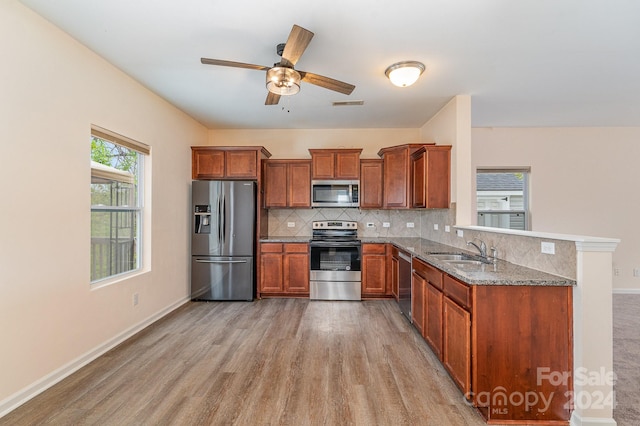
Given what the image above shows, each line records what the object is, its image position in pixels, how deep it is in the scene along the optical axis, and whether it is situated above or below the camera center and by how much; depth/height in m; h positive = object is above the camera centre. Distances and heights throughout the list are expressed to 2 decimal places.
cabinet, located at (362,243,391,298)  4.18 -0.84
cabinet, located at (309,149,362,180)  4.41 +0.81
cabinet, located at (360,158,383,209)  4.46 +0.47
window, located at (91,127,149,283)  2.63 +0.11
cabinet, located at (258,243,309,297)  4.24 -0.80
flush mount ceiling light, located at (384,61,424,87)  2.61 +1.35
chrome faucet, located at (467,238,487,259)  2.68 -0.33
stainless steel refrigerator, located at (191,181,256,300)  4.08 -0.37
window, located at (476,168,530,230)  4.84 +0.30
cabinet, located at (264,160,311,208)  4.51 +0.52
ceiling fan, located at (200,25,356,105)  1.90 +1.13
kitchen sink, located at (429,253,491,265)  2.64 -0.44
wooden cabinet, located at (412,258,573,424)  1.76 -0.85
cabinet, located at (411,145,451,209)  3.57 +0.50
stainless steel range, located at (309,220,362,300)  4.14 -0.84
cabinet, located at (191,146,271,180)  4.26 +0.80
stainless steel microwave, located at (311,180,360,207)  4.44 +0.34
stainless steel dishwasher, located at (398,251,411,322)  3.24 -0.83
